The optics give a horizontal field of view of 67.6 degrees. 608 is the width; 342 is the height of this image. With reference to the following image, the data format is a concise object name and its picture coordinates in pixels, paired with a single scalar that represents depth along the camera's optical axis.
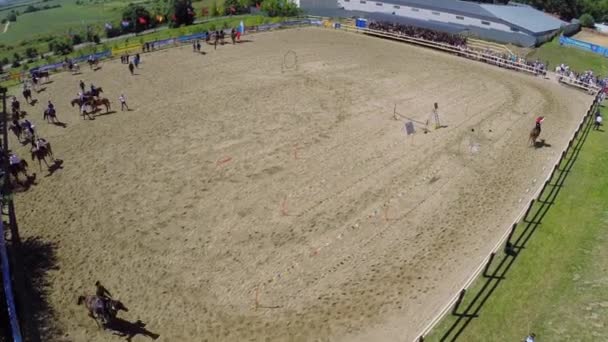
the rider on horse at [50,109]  28.40
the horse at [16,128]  26.62
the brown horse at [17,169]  21.78
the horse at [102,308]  13.71
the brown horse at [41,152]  23.02
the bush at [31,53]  59.92
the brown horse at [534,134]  25.00
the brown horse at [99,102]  29.67
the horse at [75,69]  39.49
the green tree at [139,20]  62.59
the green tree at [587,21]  55.28
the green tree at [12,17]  95.75
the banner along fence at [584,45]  44.51
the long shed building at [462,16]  46.91
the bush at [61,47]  55.26
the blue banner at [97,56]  41.93
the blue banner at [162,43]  45.66
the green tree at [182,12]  59.38
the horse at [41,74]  37.25
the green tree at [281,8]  56.97
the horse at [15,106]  29.53
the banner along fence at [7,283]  12.69
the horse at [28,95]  32.41
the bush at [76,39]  65.55
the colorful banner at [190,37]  47.25
